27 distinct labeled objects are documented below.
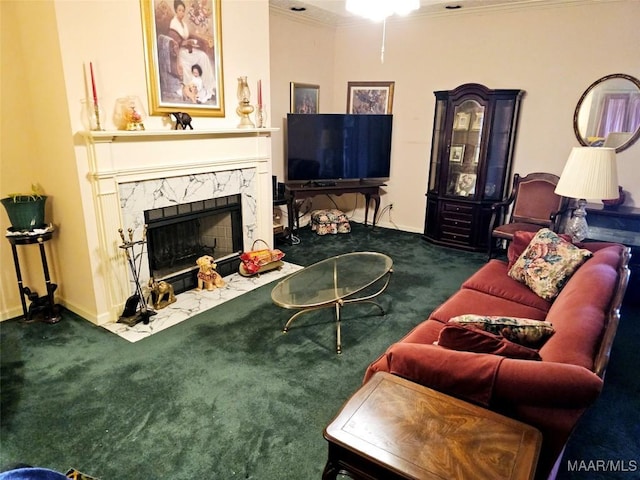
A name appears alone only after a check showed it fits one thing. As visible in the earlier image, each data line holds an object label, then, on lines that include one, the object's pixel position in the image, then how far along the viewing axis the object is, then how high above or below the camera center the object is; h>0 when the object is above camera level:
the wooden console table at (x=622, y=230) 3.60 -0.82
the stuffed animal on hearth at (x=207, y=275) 3.75 -1.27
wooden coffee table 1.17 -0.90
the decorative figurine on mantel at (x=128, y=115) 3.02 +0.10
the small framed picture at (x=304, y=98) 5.41 +0.46
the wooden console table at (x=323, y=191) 5.20 -0.73
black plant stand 3.07 -1.29
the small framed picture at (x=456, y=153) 5.01 -0.21
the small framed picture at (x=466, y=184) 4.99 -0.57
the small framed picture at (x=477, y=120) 4.78 +0.18
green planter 2.92 -0.57
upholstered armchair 4.42 -0.74
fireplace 3.02 -0.50
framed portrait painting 3.12 +0.58
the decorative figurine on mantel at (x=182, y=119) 3.36 +0.09
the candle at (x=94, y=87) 2.74 +0.27
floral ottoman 5.66 -1.18
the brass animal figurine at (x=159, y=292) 3.38 -1.29
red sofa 1.32 -0.79
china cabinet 4.71 -0.25
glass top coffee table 2.90 -1.13
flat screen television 5.22 -0.16
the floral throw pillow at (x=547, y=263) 2.70 -0.83
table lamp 2.79 -0.24
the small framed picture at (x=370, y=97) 5.69 +0.50
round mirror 4.14 +0.25
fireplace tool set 3.16 -1.28
